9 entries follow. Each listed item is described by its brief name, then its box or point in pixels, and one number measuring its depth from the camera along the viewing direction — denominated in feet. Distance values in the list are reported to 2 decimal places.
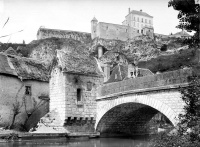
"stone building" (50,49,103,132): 59.06
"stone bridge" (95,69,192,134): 42.88
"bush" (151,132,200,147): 26.73
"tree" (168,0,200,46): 27.67
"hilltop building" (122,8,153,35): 293.64
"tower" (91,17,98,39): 265.71
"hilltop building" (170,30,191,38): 286.66
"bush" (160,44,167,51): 247.99
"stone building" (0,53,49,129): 72.64
